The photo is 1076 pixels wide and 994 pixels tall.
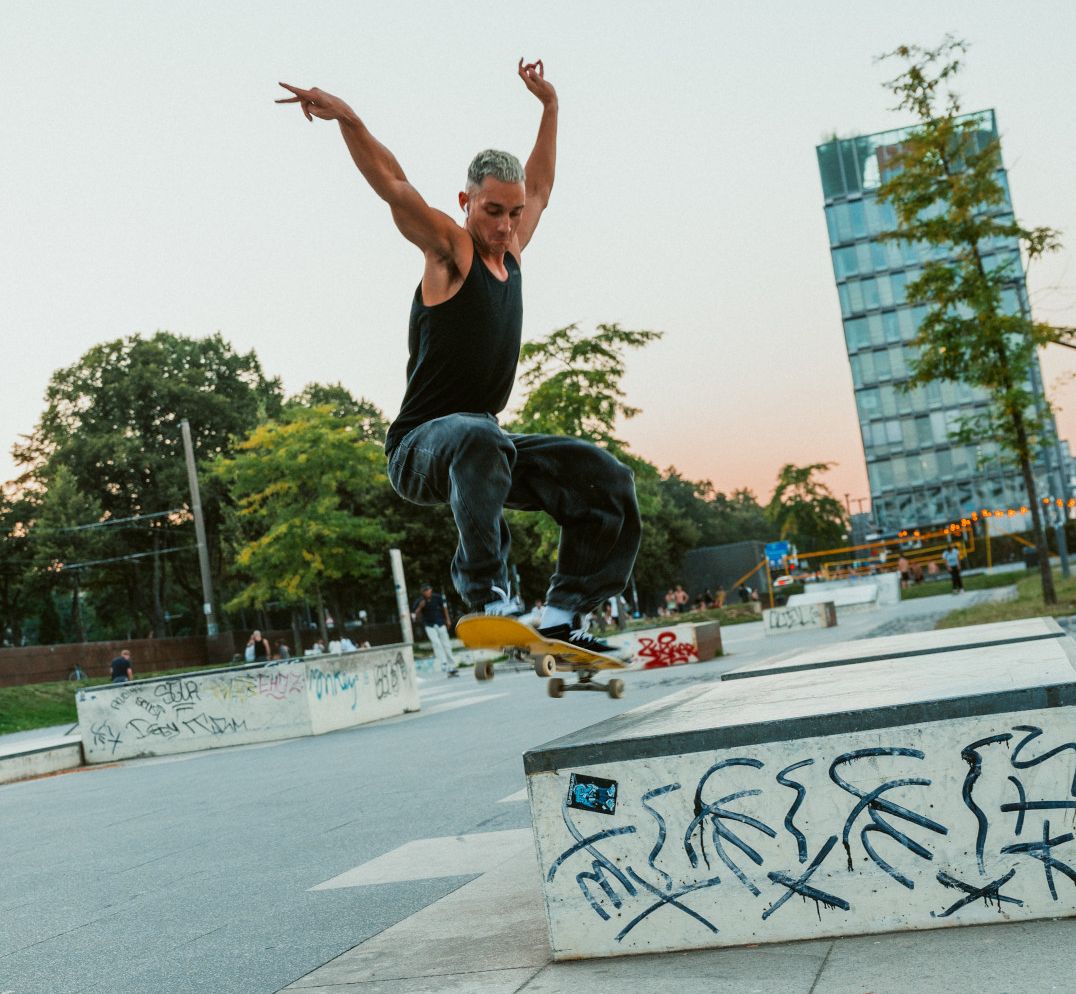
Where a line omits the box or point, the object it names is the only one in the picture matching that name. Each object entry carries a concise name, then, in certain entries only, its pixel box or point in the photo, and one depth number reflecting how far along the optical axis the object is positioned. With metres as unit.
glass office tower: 78.31
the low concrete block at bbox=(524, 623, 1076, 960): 3.29
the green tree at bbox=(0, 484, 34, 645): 55.31
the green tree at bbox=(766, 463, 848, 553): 65.12
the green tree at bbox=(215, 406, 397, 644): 44.19
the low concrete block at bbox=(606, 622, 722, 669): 21.03
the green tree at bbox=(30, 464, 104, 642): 52.34
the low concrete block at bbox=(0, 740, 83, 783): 14.73
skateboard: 4.41
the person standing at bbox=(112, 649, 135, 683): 25.38
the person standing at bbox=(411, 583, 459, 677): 25.08
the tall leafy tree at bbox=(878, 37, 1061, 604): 18.80
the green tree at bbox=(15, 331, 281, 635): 56.44
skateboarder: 4.22
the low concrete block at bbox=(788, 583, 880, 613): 34.88
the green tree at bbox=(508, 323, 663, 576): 32.34
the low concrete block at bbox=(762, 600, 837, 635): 28.12
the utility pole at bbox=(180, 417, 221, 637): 43.09
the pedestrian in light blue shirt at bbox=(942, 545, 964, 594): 36.16
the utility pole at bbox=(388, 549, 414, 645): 24.48
